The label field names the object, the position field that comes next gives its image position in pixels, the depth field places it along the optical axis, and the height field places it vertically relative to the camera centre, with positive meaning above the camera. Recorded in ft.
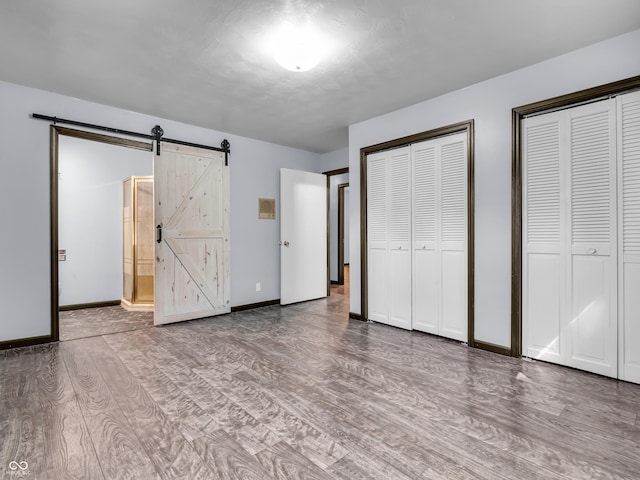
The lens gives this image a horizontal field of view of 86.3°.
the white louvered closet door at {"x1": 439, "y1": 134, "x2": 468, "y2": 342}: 11.21 +0.13
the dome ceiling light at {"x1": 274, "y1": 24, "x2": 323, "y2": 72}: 7.84 +4.66
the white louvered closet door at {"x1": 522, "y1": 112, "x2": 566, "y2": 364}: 9.23 -0.06
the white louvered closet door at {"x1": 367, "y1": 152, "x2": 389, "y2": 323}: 13.55 +0.09
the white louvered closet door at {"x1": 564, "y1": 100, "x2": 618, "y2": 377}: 8.39 +0.02
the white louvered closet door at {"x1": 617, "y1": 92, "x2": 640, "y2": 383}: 8.07 +0.13
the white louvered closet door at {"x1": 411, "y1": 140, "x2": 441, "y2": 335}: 11.97 +0.00
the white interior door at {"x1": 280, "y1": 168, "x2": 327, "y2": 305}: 17.52 +0.18
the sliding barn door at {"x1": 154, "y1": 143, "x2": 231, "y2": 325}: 13.82 +0.25
